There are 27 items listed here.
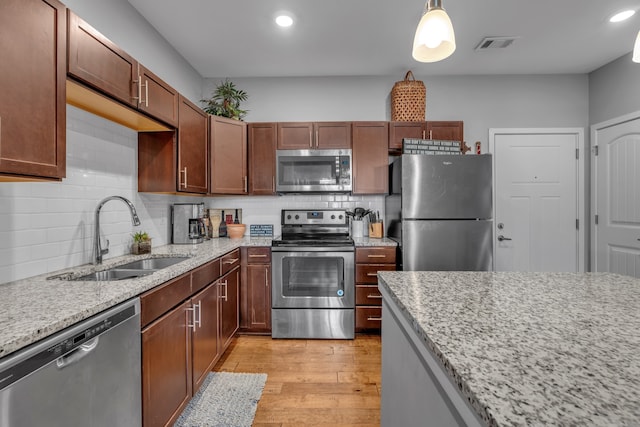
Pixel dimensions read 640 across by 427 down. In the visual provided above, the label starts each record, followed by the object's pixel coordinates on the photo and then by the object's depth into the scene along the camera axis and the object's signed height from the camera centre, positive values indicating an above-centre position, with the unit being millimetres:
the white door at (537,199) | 3400 +168
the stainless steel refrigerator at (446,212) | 2764 +23
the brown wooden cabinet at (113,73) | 1407 +776
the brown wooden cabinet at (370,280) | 2883 -612
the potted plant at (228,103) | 3152 +1185
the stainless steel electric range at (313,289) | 2850 -688
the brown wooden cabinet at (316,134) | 3209 +843
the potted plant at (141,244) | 2264 -208
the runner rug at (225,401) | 1781 -1175
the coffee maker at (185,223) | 2859 -68
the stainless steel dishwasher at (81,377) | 864 -533
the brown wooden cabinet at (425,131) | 3191 +870
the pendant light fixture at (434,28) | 1130 +690
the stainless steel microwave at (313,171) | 3105 +448
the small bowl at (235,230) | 3314 -156
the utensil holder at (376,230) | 3309 -161
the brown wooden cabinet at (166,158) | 2385 +447
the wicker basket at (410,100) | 3219 +1202
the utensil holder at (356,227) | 3369 -130
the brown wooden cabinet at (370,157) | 3203 +603
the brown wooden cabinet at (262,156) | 3223 +622
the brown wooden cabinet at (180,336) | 1443 -699
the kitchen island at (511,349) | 477 -284
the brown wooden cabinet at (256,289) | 2895 -690
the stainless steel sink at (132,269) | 1782 -337
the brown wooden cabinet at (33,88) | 1094 +494
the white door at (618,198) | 2891 +161
